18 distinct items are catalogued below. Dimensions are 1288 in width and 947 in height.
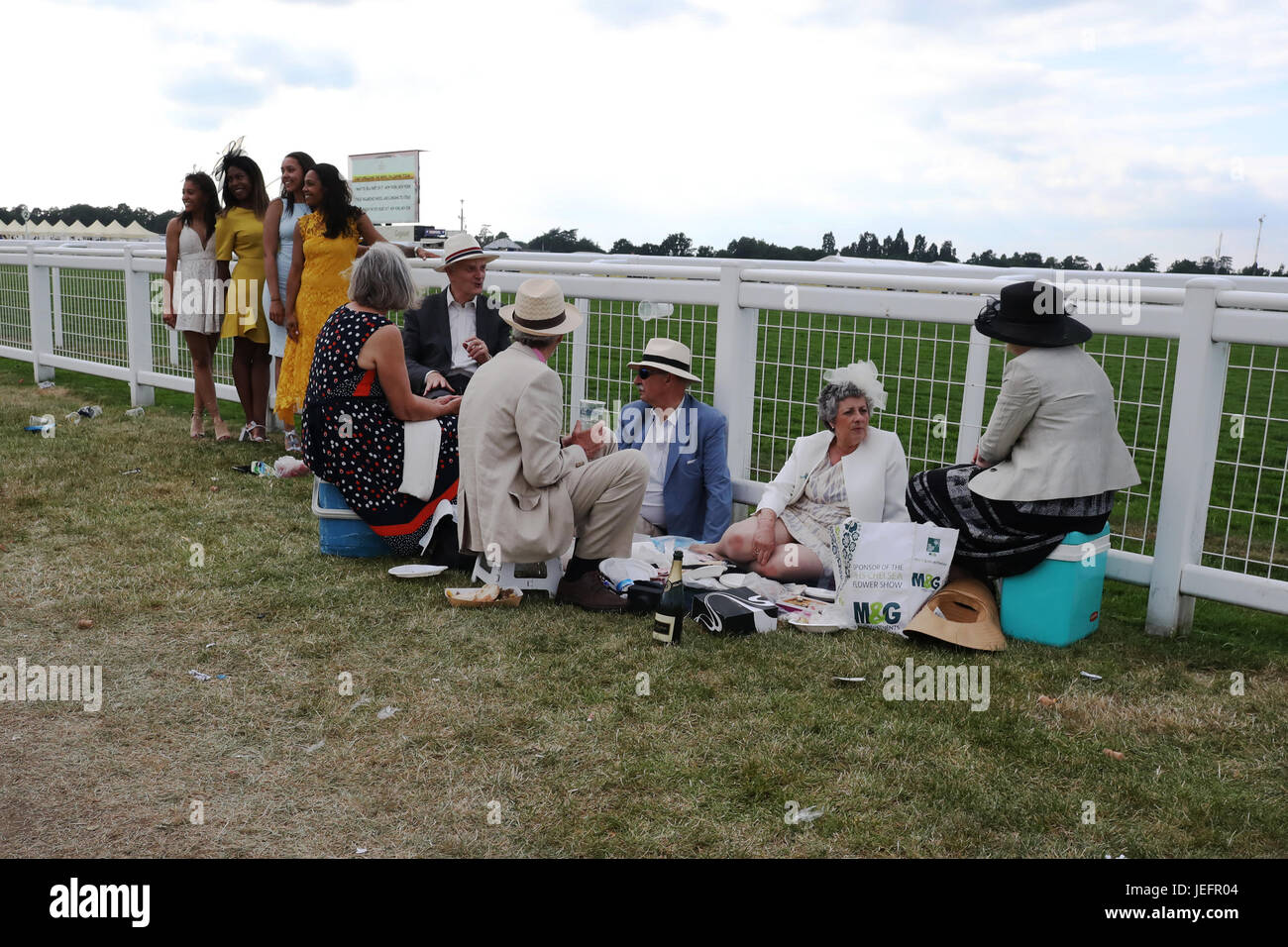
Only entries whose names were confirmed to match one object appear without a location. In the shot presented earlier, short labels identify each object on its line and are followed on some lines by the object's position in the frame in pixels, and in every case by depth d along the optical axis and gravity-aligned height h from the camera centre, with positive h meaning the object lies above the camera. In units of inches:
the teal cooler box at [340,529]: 236.4 -55.8
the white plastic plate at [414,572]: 222.7 -60.0
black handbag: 191.8 -56.8
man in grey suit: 257.8 -14.9
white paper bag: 194.4 -49.2
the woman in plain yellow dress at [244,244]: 345.1 +3.1
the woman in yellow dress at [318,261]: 308.2 -0.9
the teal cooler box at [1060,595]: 188.4 -51.0
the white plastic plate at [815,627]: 195.8 -59.2
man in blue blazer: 234.2 -35.4
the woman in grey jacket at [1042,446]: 185.6 -25.7
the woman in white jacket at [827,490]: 211.2 -39.4
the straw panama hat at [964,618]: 186.9 -55.4
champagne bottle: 187.5 -56.0
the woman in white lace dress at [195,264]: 354.6 -4.0
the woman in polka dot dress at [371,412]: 231.9 -30.8
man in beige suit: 200.4 -37.0
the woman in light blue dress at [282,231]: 316.5 +7.0
